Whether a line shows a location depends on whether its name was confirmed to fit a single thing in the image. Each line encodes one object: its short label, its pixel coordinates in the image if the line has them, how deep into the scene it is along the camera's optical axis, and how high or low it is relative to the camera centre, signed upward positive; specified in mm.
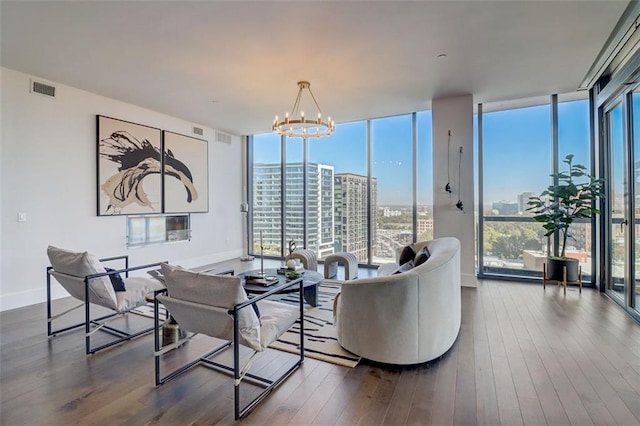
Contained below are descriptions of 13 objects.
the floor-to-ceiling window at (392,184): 5918 +580
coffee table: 3730 -810
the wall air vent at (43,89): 4051 +1657
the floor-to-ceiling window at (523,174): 4965 +659
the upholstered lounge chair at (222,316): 1942 -659
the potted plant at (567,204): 4418 +139
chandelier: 3914 +1150
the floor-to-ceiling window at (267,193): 7449 +505
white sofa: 2430 -802
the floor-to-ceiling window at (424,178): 5723 +655
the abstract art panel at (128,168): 4852 +772
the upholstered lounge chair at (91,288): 2760 -679
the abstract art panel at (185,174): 5852 +793
